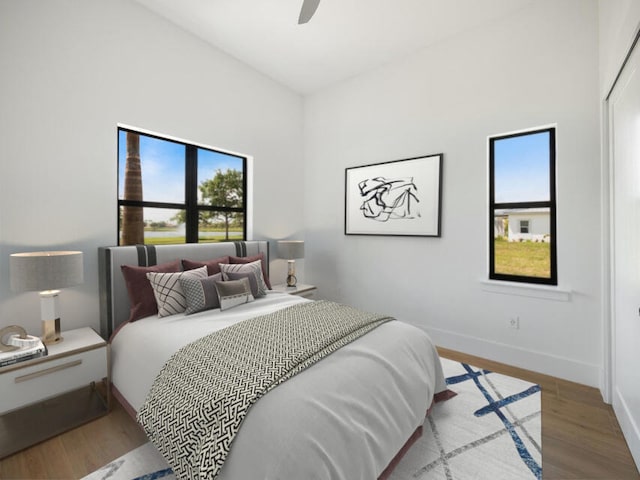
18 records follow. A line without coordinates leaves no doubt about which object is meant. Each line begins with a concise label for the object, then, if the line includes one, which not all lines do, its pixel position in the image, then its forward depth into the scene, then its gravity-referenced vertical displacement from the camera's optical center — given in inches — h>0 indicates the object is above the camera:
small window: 105.3 +12.3
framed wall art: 126.4 +19.5
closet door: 65.3 -1.5
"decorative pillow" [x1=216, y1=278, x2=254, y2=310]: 96.6 -17.1
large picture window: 111.1 +20.0
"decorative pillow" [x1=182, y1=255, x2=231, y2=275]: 107.6 -8.8
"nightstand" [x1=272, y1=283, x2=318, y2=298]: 136.3 -22.3
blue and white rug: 62.2 -46.7
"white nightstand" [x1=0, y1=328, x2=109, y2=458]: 68.2 -35.7
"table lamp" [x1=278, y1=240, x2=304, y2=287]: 145.3 -5.5
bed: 44.3 -28.0
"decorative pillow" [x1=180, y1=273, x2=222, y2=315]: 92.9 -16.5
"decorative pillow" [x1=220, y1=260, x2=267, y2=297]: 108.9 -11.1
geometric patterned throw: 47.2 -25.0
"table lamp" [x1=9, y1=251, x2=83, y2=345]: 72.2 -9.1
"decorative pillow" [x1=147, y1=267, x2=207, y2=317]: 90.8 -16.0
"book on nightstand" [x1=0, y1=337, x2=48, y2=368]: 67.4 -26.0
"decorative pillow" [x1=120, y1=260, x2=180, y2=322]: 90.7 -15.9
